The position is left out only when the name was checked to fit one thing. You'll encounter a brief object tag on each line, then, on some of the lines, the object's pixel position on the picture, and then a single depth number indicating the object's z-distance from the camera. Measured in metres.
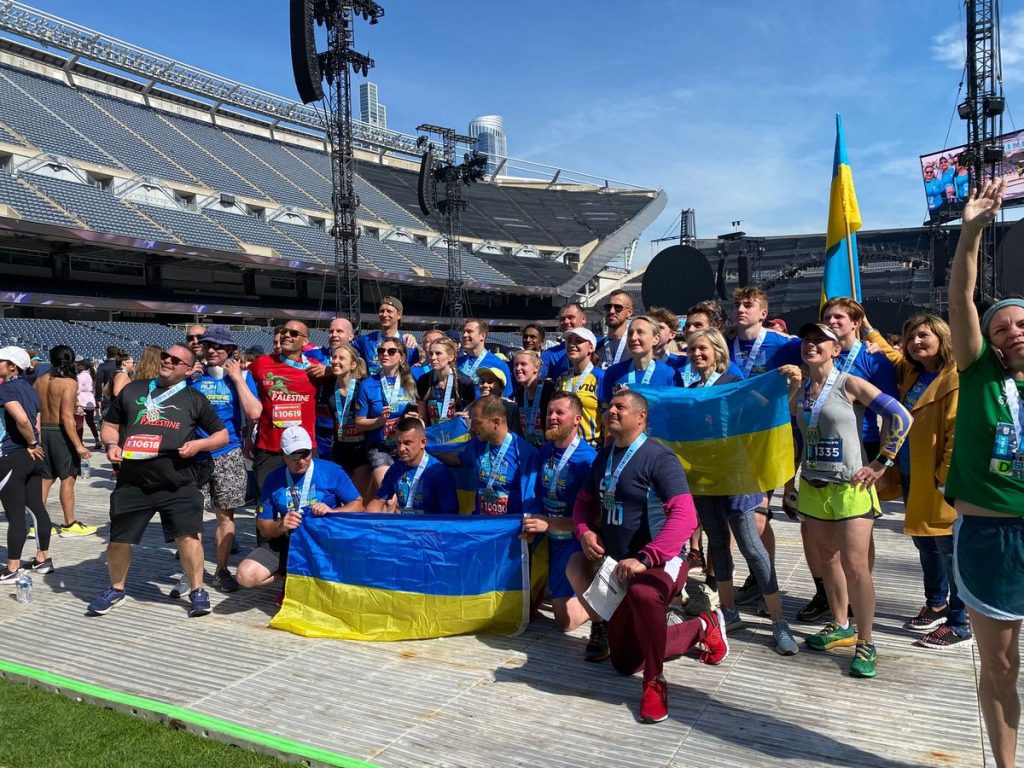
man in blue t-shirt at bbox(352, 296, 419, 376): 6.45
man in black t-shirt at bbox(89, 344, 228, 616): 5.20
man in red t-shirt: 5.79
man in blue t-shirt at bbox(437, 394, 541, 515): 4.80
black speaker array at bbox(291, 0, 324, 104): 21.97
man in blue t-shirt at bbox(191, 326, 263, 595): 5.71
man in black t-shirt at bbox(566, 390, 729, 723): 3.65
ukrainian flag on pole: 7.14
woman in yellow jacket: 4.30
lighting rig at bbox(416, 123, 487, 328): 38.25
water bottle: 5.58
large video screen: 36.91
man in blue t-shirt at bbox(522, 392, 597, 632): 4.45
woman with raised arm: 2.62
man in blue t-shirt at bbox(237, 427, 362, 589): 5.06
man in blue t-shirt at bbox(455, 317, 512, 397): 6.32
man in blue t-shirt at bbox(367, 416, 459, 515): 5.09
